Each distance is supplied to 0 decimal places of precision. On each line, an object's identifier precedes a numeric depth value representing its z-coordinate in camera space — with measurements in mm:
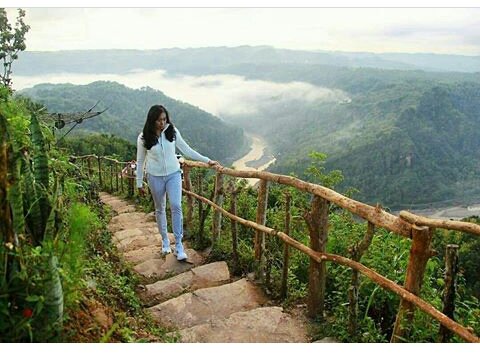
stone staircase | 3158
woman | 4148
